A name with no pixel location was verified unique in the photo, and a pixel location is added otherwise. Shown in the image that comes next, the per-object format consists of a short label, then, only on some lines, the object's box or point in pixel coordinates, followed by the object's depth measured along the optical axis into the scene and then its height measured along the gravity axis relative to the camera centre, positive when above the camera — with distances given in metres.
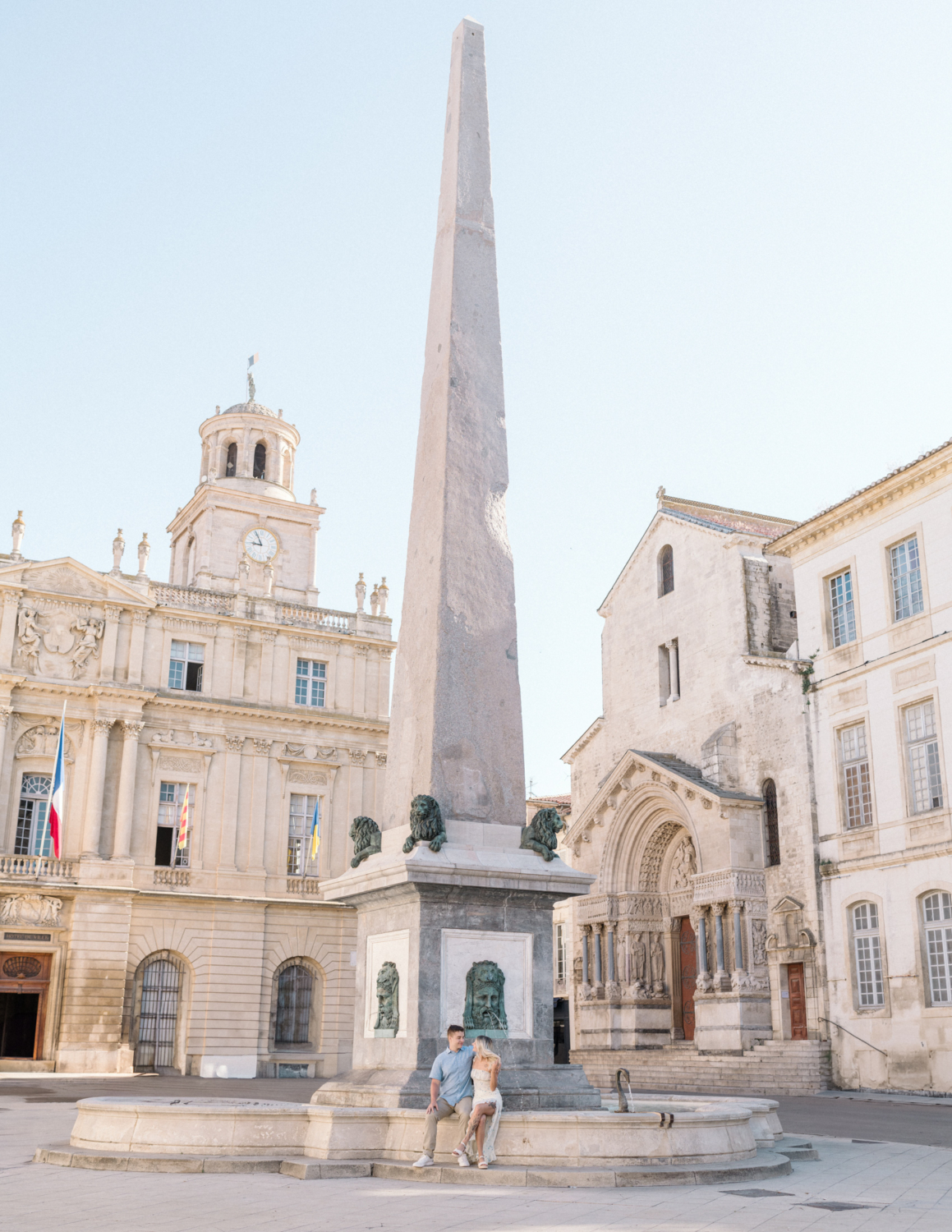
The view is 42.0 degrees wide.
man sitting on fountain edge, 8.48 -0.67
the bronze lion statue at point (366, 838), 10.55 +1.24
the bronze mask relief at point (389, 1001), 9.57 -0.10
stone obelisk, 9.44 +1.75
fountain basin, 8.49 -1.00
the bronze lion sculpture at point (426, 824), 9.61 +1.23
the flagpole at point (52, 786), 30.49 +5.02
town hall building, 32.44 +4.64
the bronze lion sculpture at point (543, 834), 10.16 +1.23
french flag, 30.20 +4.37
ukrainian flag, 34.44 +4.05
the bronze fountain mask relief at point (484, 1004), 9.44 -0.11
